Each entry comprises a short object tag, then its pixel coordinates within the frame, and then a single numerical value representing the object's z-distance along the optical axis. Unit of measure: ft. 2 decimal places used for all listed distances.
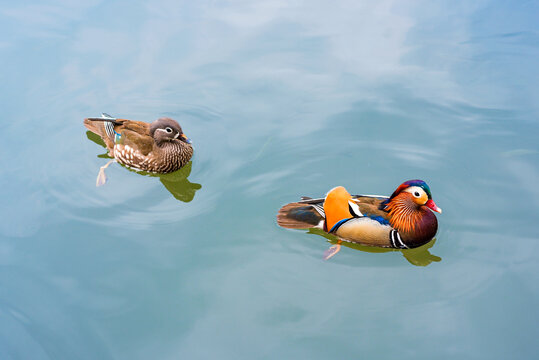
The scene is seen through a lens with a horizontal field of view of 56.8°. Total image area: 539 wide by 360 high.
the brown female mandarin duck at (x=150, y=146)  19.44
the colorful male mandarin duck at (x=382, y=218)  15.56
